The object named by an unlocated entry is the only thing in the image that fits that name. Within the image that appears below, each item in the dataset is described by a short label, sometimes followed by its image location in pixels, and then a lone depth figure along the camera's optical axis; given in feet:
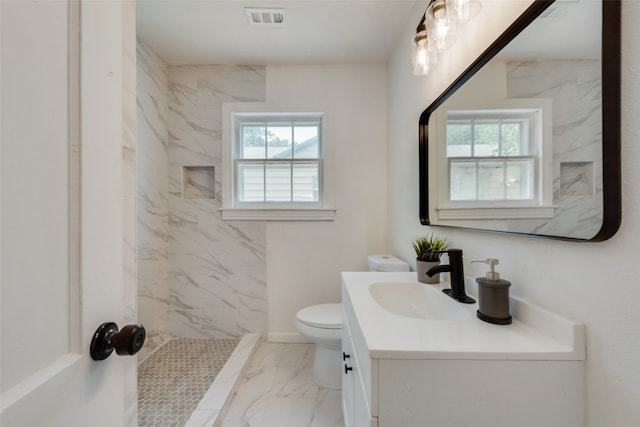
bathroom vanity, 1.91
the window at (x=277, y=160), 7.47
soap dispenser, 2.42
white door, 1.01
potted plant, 3.80
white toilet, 5.18
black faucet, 3.13
